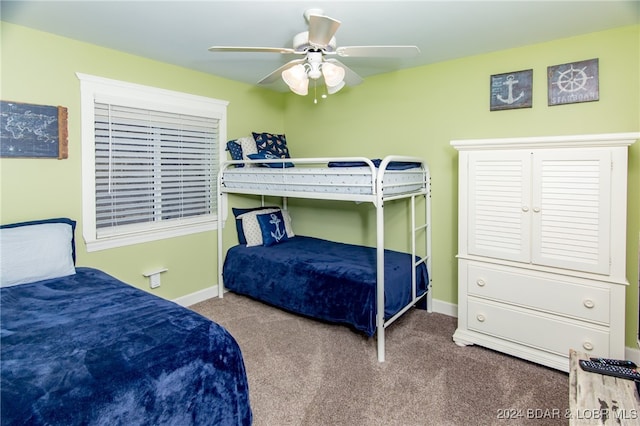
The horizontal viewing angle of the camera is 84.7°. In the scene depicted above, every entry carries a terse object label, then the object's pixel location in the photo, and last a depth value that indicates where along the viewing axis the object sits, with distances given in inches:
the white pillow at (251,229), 142.6
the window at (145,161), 107.7
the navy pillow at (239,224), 146.2
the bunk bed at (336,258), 100.1
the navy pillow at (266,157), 133.4
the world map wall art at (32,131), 89.4
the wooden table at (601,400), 47.6
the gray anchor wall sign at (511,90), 105.9
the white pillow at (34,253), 79.8
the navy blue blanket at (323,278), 103.4
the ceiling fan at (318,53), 70.0
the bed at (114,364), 45.1
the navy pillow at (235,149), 141.8
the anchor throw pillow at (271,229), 141.3
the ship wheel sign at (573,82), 96.2
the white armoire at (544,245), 82.2
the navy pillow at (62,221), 89.3
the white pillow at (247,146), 142.4
